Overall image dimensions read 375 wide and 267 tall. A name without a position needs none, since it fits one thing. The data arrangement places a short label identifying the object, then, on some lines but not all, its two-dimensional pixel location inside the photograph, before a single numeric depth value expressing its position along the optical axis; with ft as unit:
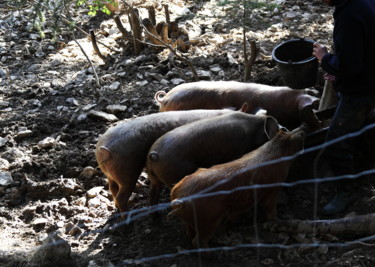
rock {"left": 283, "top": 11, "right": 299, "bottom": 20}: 25.50
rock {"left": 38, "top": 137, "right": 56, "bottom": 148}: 17.31
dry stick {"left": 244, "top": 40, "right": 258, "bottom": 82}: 19.08
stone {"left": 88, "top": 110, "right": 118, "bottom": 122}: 18.85
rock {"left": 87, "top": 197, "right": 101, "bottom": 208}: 14.60
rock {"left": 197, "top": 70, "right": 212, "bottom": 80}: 20.76
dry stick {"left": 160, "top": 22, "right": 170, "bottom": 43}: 23.27
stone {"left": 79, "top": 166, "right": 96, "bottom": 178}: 15.80
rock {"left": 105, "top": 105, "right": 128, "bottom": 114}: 19.43
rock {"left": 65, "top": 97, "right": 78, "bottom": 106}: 20.61
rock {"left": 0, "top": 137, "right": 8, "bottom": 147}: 17.80
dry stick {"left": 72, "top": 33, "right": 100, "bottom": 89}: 21.49
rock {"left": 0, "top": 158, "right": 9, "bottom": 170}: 16.47
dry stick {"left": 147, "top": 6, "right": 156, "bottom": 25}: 24.08
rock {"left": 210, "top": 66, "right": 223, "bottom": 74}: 21.38
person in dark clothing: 11.40
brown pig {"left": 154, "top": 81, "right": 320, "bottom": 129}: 16.11
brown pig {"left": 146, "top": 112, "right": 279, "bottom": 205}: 12.67
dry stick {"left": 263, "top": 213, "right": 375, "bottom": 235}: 11.44
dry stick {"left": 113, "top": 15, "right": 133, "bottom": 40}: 22.76
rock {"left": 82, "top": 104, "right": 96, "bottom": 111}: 19.98
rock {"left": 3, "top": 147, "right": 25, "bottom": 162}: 17.01
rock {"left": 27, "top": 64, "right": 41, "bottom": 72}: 23.99
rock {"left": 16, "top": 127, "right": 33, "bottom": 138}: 18.21
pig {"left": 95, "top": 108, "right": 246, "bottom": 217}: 13.21
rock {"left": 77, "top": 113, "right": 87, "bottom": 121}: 19.01
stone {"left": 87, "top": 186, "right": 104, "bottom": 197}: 14.98
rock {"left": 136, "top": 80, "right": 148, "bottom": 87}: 21.30
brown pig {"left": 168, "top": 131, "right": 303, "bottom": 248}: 11.39
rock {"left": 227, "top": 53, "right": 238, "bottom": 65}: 21.79
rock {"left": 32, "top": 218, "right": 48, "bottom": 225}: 14.16
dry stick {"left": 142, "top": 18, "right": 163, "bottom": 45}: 23.13
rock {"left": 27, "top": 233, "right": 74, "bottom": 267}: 11.70
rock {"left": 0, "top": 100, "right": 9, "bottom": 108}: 20.94
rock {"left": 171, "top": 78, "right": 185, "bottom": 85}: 21.01
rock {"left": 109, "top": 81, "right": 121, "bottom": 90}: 21.31
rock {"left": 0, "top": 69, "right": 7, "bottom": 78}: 23.65
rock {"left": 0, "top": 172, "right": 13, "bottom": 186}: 15.76
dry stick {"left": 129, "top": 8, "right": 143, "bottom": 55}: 22.67
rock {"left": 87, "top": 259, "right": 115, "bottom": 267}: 12.16
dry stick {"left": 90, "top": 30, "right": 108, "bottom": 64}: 22.01
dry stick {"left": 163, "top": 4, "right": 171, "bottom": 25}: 24.06
